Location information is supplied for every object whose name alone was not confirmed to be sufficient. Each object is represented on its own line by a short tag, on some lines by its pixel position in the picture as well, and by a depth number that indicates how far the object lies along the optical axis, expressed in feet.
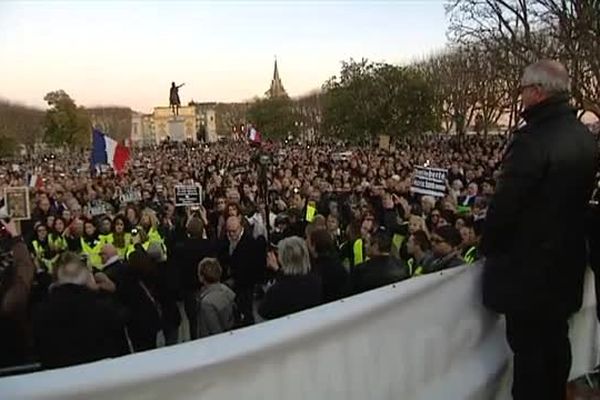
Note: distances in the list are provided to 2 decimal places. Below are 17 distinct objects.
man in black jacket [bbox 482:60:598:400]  11.09
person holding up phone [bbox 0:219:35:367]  17.70
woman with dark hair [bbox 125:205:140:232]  35.87
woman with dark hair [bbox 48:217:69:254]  33.96
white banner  8.67
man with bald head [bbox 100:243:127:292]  22.67
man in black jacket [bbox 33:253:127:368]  14.02
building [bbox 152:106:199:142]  403.54
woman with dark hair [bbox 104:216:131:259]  32.37
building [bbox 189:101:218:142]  455.22
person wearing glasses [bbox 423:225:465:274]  19.49
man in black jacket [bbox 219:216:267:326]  27.53
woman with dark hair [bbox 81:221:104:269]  29.65
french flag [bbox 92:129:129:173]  61.57
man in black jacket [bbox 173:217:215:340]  26.37
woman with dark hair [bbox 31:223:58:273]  30.53
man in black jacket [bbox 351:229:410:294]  18.89
